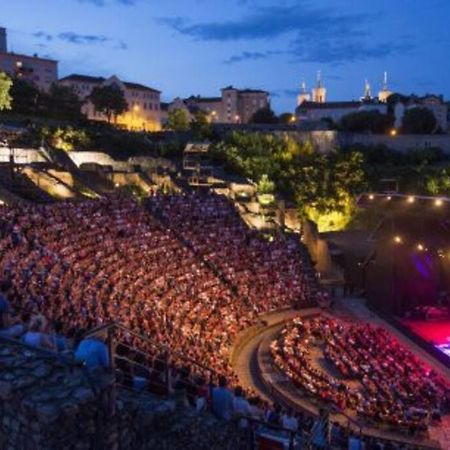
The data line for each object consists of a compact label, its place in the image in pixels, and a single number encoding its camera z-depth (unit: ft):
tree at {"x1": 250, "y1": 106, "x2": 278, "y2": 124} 277.85
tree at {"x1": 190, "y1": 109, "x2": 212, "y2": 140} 189.57
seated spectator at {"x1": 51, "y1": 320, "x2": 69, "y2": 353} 27.04
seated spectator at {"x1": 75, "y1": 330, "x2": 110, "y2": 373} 22.81
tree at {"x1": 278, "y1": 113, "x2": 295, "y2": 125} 306.18
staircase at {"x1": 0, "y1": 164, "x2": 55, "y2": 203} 87.56
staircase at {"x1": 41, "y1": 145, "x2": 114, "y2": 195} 107.20
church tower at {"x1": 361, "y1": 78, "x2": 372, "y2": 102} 430.94
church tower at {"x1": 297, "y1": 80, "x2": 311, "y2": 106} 483.51
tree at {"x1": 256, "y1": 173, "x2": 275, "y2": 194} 138.21
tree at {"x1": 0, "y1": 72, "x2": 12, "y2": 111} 138.00
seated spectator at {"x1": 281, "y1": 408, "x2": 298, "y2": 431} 36.76
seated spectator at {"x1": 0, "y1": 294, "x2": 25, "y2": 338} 27.45
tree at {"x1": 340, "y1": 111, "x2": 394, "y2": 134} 228.84
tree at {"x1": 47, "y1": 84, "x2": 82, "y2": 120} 188.78
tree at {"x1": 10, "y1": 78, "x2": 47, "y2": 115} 179.01
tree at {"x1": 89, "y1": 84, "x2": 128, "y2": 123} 226.99
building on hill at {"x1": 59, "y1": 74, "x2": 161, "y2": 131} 295.89
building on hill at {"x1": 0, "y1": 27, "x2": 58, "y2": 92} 276.00
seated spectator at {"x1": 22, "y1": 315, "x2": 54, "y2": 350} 25.17
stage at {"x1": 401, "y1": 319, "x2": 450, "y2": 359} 78.41
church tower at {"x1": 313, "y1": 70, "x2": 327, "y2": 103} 476.13
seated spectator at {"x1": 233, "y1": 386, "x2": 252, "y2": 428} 29.40
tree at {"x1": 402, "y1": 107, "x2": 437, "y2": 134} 230.68
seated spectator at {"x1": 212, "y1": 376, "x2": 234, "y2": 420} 29.27
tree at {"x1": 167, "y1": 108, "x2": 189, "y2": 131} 239.30
